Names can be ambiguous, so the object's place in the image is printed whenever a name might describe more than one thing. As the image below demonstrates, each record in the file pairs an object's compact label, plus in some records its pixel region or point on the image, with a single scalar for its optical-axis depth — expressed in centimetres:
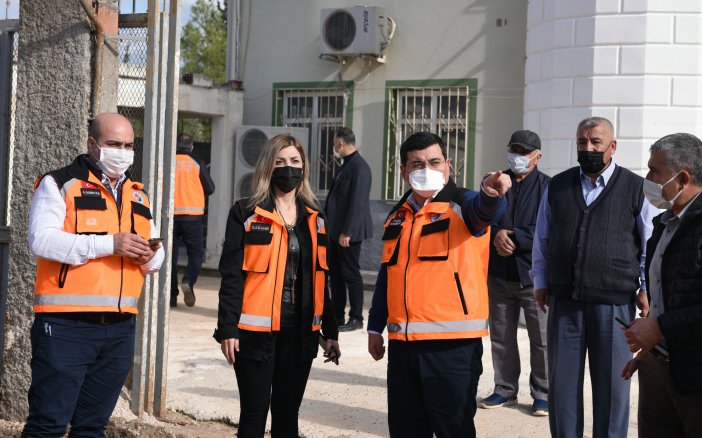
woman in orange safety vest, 464
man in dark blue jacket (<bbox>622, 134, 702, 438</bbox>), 378
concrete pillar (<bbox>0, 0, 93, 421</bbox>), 590
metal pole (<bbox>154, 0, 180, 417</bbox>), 608
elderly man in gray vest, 514
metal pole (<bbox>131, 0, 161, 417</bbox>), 600
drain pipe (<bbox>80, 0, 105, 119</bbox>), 589
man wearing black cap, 648
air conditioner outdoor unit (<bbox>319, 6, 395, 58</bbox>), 1299
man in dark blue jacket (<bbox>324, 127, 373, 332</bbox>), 928
